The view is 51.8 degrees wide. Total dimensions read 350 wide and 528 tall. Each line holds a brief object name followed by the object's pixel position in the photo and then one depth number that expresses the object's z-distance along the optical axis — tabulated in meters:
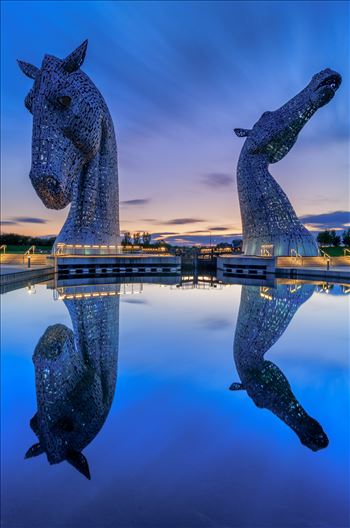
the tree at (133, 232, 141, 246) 61.86
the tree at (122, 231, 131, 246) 55.03
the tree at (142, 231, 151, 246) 74.24
